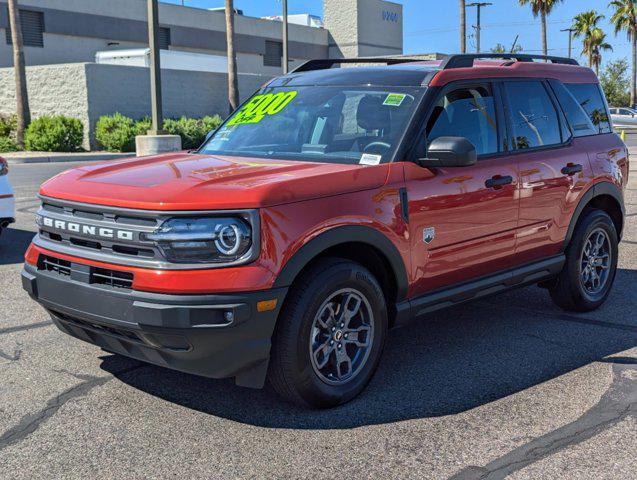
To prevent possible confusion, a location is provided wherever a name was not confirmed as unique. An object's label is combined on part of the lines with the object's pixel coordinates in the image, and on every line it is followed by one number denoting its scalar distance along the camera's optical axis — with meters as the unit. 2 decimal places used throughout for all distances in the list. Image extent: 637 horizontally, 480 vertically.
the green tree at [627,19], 70.69
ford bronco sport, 3.84
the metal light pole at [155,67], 16.25
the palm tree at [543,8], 57.42
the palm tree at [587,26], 75.25
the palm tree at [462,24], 39.47
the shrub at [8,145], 26.82
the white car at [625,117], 54.84
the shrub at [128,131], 27.88
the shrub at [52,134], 27.08
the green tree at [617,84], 82.19
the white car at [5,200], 8.26
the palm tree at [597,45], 74.62
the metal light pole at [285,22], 32.09
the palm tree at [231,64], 30.83
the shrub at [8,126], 28.61
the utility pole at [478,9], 68.36
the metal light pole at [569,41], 91.69
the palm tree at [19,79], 26.77
